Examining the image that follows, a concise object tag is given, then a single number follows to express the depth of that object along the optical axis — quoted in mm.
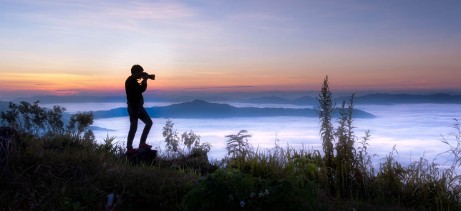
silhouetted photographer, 10227
